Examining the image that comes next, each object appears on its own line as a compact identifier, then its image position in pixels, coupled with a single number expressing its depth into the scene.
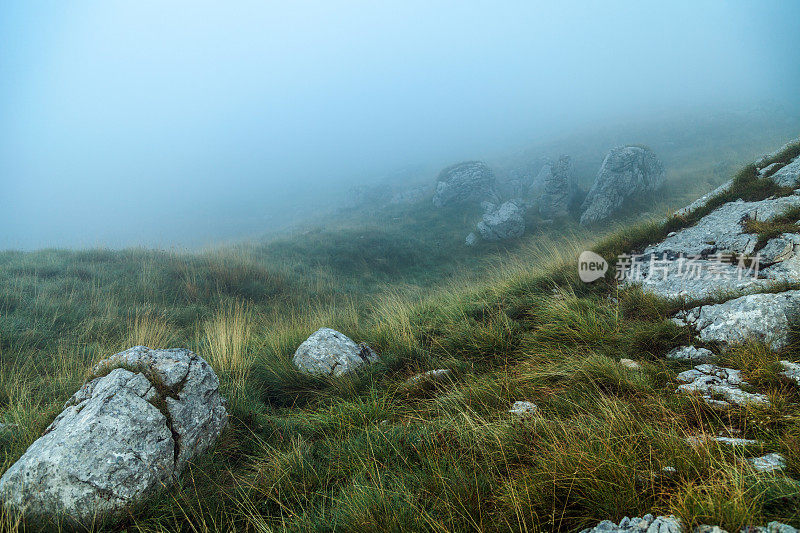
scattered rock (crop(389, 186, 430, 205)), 36.28
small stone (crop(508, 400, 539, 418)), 2.88
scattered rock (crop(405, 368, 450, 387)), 4.00
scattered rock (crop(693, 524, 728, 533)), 1.40
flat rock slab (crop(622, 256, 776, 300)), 4.38
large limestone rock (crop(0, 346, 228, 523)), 2.35
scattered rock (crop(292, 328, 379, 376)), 4.63
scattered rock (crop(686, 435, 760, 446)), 2.07
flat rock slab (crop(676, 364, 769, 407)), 2.60
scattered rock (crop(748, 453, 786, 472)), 1.76
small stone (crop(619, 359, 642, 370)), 3.38
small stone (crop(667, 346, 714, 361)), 3.51
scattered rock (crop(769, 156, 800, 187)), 6.34
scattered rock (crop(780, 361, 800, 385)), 2.74
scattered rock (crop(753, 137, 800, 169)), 7.75
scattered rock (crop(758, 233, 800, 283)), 4.24
